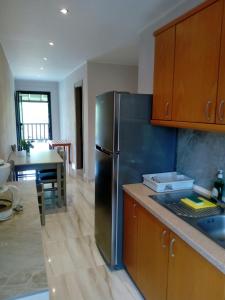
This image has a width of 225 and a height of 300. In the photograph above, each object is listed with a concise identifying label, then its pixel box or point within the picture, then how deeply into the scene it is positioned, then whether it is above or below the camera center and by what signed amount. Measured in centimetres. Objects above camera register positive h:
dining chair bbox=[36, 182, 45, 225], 305 -107
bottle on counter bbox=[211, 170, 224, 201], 170 -48
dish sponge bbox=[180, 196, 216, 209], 163 -59
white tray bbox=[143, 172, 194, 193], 193 -52
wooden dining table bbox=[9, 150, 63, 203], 329 -61
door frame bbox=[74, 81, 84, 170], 567 -54
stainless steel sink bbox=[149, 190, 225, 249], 145 -62
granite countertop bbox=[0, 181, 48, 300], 89 -66
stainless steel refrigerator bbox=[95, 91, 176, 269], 199 -27
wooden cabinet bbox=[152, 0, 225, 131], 134 +36
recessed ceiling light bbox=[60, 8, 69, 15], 221 +109
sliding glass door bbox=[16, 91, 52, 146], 754 +16
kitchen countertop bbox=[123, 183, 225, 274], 109 -62
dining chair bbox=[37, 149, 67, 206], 361 -89
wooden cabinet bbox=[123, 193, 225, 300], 114 -88
